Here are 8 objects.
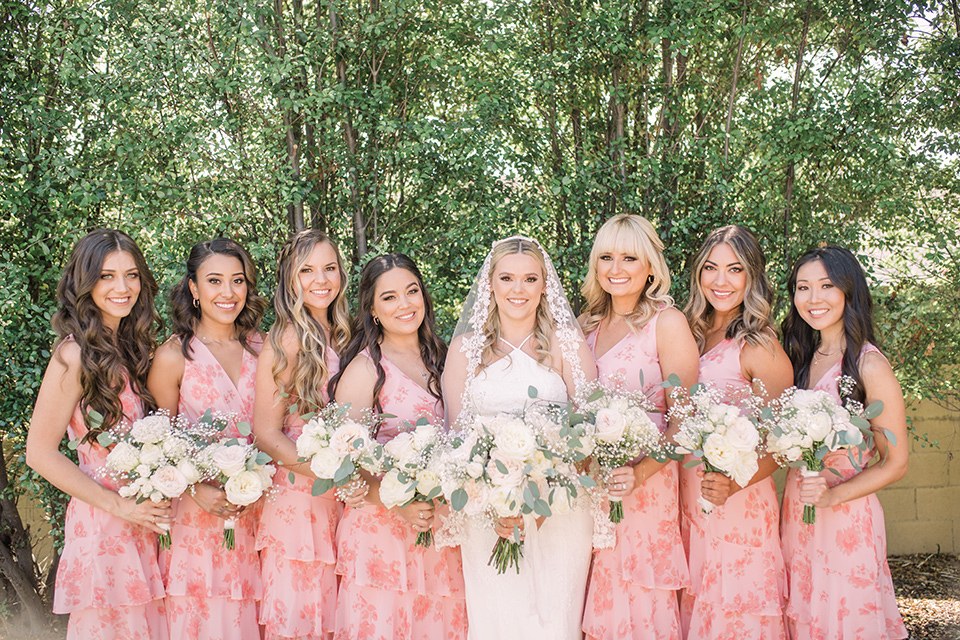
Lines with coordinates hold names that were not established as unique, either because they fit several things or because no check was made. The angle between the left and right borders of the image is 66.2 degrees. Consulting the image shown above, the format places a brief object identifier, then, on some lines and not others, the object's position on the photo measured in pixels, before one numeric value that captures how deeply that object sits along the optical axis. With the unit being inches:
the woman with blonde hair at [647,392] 143.6
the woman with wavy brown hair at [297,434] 148.4
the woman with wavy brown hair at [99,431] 142.3
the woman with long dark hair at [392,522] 146.6
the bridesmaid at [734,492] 143.4
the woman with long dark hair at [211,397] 146.5
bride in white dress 142.2
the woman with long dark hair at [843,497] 138.0
